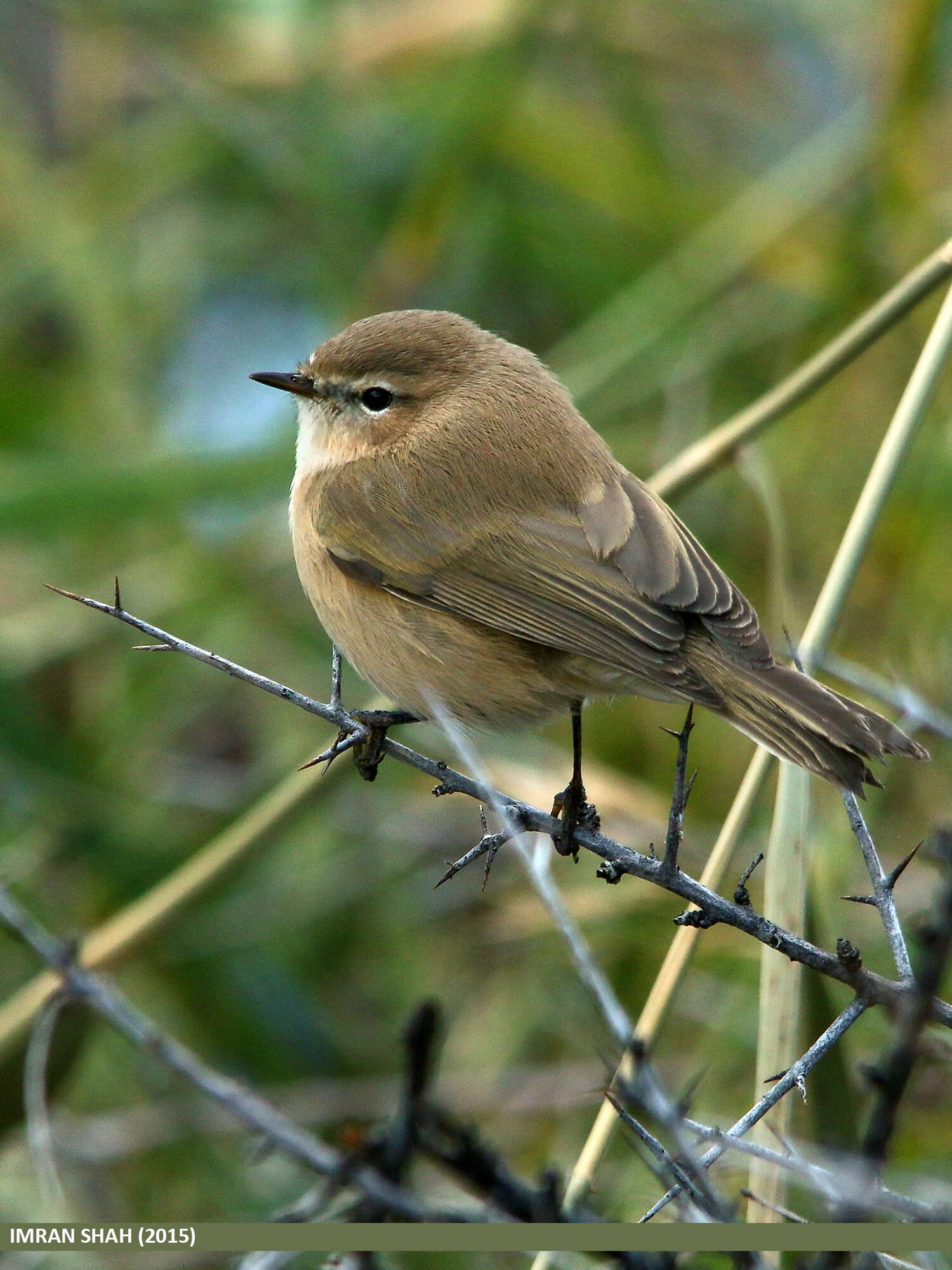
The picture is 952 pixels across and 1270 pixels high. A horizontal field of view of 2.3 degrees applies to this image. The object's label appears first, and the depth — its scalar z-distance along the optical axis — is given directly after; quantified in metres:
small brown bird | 2.96
